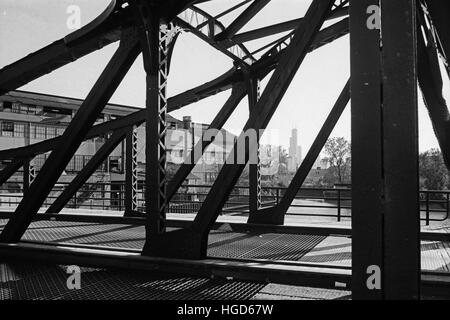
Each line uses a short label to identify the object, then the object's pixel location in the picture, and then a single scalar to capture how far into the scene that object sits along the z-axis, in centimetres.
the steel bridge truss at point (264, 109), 264
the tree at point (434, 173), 1928
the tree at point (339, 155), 3620
